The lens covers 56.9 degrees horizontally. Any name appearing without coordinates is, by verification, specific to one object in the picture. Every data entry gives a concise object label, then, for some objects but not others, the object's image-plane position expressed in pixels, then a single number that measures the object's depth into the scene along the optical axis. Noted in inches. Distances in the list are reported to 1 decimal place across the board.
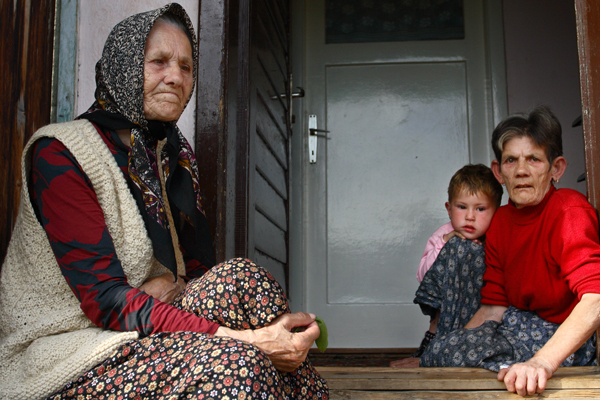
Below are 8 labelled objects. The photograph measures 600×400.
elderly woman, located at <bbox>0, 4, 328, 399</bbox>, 48.5
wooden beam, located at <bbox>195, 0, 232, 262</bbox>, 88.3
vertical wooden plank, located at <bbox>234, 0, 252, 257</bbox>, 94.2
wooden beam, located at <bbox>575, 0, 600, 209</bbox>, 76.4
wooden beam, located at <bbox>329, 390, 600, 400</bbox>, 62.6
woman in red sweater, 65.9
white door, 149.4
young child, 99.0
